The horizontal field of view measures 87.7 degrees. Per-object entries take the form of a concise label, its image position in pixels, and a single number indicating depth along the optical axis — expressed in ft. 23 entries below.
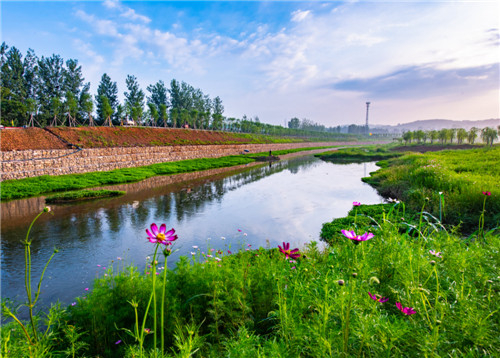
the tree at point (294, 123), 456.69
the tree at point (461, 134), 155.39
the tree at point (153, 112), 139.95
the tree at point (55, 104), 91.64
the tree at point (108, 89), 146.30
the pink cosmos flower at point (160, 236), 6.00
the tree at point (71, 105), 97.50
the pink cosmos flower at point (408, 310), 6.43
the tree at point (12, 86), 92.58
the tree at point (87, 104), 104.12
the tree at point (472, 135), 140.62
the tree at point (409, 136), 194.53
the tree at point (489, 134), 120.88
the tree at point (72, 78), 130.82
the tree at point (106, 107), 111.34
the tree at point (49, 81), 117.80
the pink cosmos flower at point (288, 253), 9.49
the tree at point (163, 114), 148.27
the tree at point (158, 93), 188.24
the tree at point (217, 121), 191.21
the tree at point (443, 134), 163.12
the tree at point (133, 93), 155.33
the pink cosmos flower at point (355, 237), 6.61
